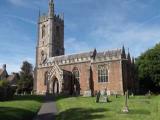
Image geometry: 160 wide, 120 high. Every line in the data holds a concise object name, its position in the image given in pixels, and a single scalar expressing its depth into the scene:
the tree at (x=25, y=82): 40.80
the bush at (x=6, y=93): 19.79
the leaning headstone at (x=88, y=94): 23.66
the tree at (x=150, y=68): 28.61
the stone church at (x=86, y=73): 26.62
